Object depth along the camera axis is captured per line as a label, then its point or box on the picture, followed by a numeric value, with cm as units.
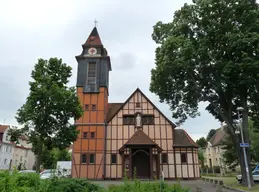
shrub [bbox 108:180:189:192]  738
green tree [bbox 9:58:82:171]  1652
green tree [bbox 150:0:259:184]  1716
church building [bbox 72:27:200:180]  2750
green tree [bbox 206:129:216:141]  9924
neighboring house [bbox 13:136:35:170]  5217
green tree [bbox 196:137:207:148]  7776
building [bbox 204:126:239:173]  5272
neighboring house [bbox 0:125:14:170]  4528
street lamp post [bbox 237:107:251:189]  1639
